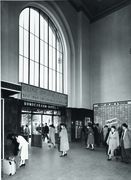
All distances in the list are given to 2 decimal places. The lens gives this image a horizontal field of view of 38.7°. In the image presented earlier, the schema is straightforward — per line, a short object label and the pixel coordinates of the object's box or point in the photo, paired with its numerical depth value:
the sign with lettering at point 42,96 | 10.47
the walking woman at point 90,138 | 10.43
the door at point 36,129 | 10.92
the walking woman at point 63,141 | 8.34
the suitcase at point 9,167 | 5.38
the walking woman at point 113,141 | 7.35
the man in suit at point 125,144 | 6.89
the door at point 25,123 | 11.49
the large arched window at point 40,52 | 11.39
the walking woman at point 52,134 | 10.64
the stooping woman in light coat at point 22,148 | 6.28
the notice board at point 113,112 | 13.53
